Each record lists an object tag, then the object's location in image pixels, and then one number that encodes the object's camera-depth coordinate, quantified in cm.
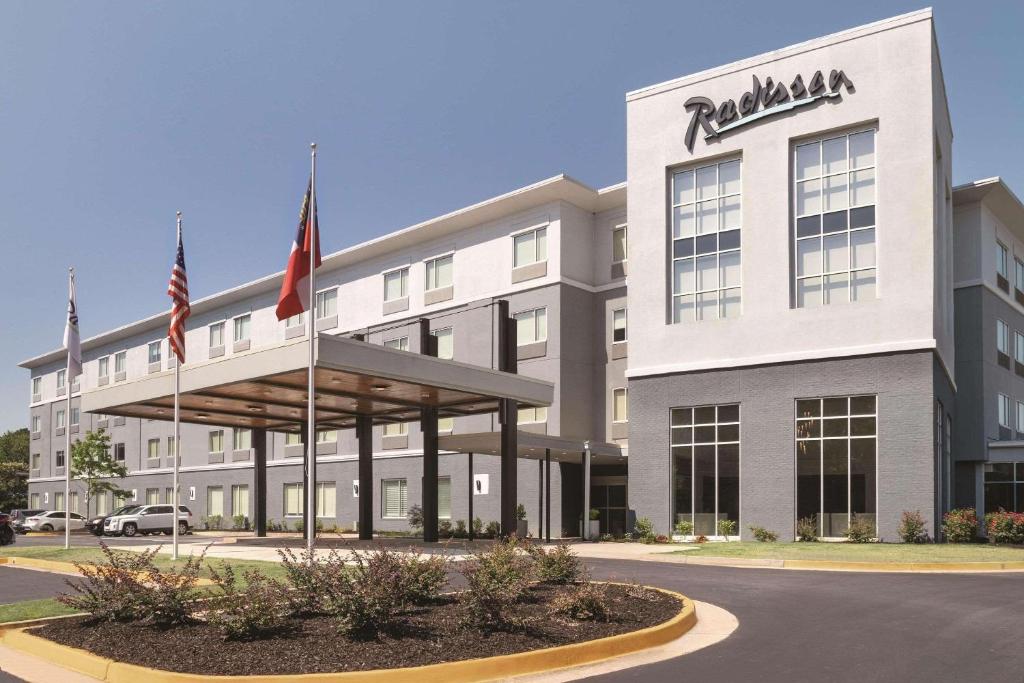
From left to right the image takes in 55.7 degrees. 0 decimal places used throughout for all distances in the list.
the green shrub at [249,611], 1116
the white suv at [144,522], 5066
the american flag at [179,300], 2478
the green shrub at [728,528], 3519
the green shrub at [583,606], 1252
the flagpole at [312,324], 2125
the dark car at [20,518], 6230
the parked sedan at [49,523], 6106
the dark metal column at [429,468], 3250
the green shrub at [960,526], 3183
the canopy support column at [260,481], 4288
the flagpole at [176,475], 2429
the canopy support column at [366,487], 3588
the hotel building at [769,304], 3288
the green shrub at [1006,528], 3136
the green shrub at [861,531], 3209
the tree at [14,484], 9631
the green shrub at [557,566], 1616
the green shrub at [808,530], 3316
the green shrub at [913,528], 3109
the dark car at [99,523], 5262
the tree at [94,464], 6362
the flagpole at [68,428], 3078
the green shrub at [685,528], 3584
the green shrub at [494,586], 1157
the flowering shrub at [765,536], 3381
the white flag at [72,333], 3066
